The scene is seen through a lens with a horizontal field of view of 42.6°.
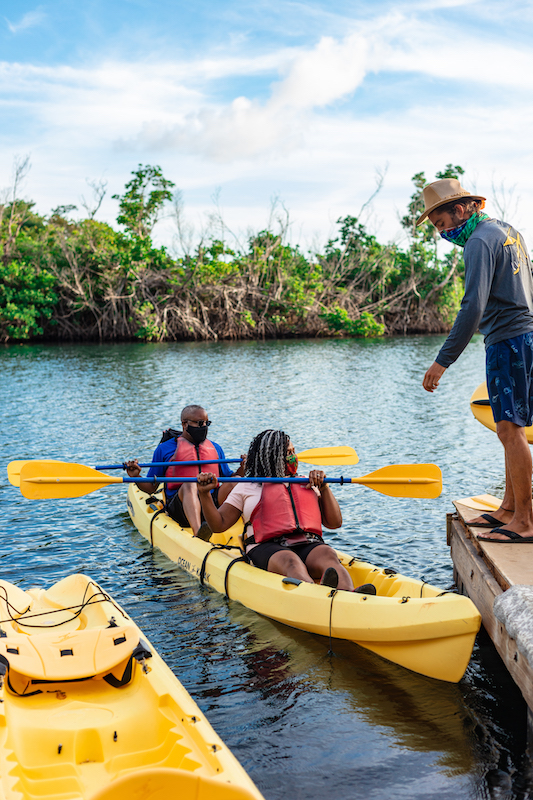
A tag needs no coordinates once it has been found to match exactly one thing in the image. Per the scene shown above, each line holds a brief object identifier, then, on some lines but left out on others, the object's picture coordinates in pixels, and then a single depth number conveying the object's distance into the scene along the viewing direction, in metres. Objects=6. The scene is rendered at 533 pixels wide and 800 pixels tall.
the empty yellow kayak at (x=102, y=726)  2.35
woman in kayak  4.40
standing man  3.71
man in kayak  5.98
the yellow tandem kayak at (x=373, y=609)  3.49
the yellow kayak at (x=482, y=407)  5.15
